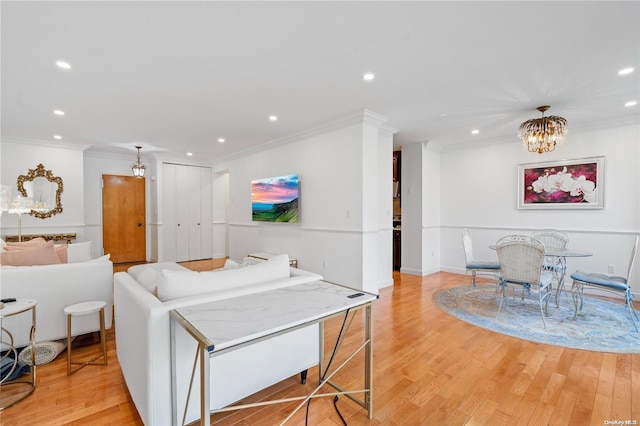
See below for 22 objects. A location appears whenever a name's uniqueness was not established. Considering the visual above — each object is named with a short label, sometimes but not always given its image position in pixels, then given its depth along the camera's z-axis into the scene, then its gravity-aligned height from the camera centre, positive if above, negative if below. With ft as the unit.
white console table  4.00 -1.66
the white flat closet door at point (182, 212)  23.63 -0.06
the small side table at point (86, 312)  7.58 -2.64
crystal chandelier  11.96 +3.15
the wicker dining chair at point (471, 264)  13.30 -2.46
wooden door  22.41 -0.51
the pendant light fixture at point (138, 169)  18.92 +2.66
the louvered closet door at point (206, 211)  24.91 +0.02
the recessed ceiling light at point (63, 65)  8.57 +4.26
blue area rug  9.20 -3.98
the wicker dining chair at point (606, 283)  10.18 -2.54
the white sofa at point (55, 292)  8.11 -2.30
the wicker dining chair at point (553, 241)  13.54 -1.48
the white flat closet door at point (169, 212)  22.94 -0.05
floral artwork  14.34 +1.33
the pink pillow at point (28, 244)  10.71 -1.17
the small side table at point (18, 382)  6.45 -4.00
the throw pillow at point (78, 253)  11.12 -1.55
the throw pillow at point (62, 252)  10.66 -1.45
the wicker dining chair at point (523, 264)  10.43 -1.93
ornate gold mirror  17.67 +1.40
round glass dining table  11.15 -2.34
